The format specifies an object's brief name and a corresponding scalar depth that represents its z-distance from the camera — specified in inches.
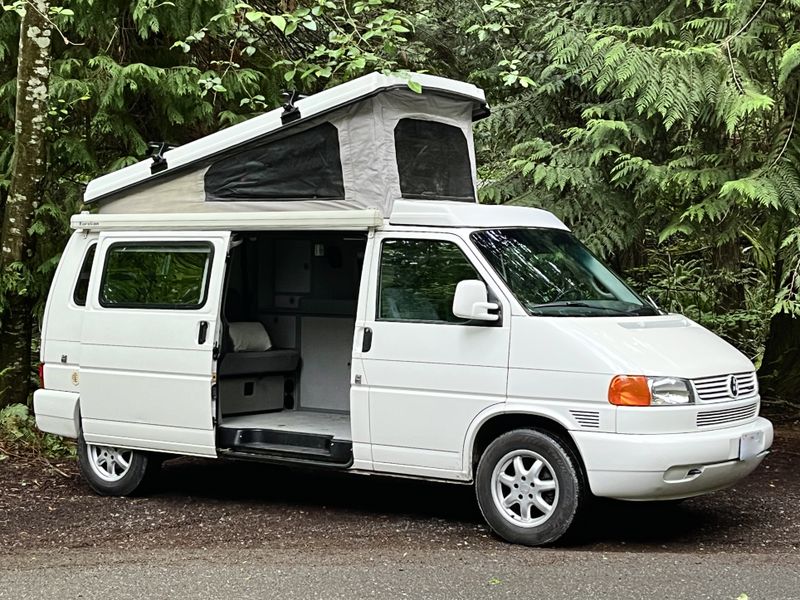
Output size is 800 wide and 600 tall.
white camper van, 289.7
